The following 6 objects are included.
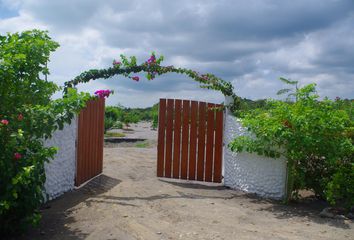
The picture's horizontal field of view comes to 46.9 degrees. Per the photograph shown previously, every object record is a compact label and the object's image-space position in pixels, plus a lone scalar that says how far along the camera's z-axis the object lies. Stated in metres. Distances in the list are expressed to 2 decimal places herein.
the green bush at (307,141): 6.40
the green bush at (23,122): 4.39
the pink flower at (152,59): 8.41
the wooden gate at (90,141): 7.42
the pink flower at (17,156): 4.36
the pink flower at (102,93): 7.44
